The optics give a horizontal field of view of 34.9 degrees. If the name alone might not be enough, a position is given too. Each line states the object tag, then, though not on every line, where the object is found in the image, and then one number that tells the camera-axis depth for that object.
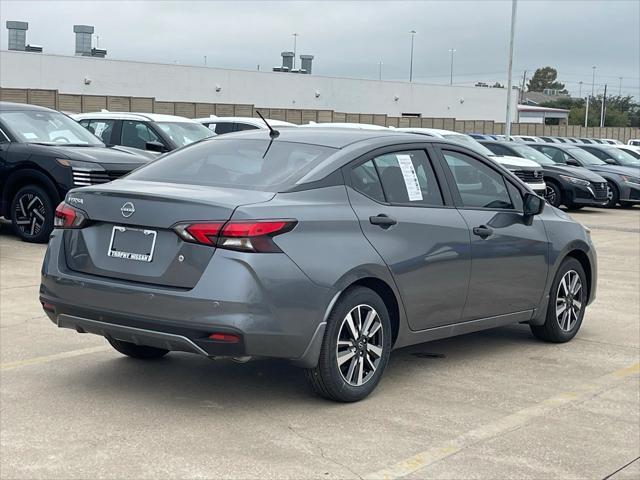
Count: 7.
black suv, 12.84
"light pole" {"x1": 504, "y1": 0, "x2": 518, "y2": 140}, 39.75
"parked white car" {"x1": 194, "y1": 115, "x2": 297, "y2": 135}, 21.12
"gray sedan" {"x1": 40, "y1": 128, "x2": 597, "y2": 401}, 5.40
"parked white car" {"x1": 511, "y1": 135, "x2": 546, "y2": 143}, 39.39
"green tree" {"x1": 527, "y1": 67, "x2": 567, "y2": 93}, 180.62
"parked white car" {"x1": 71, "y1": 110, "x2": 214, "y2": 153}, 17.00
